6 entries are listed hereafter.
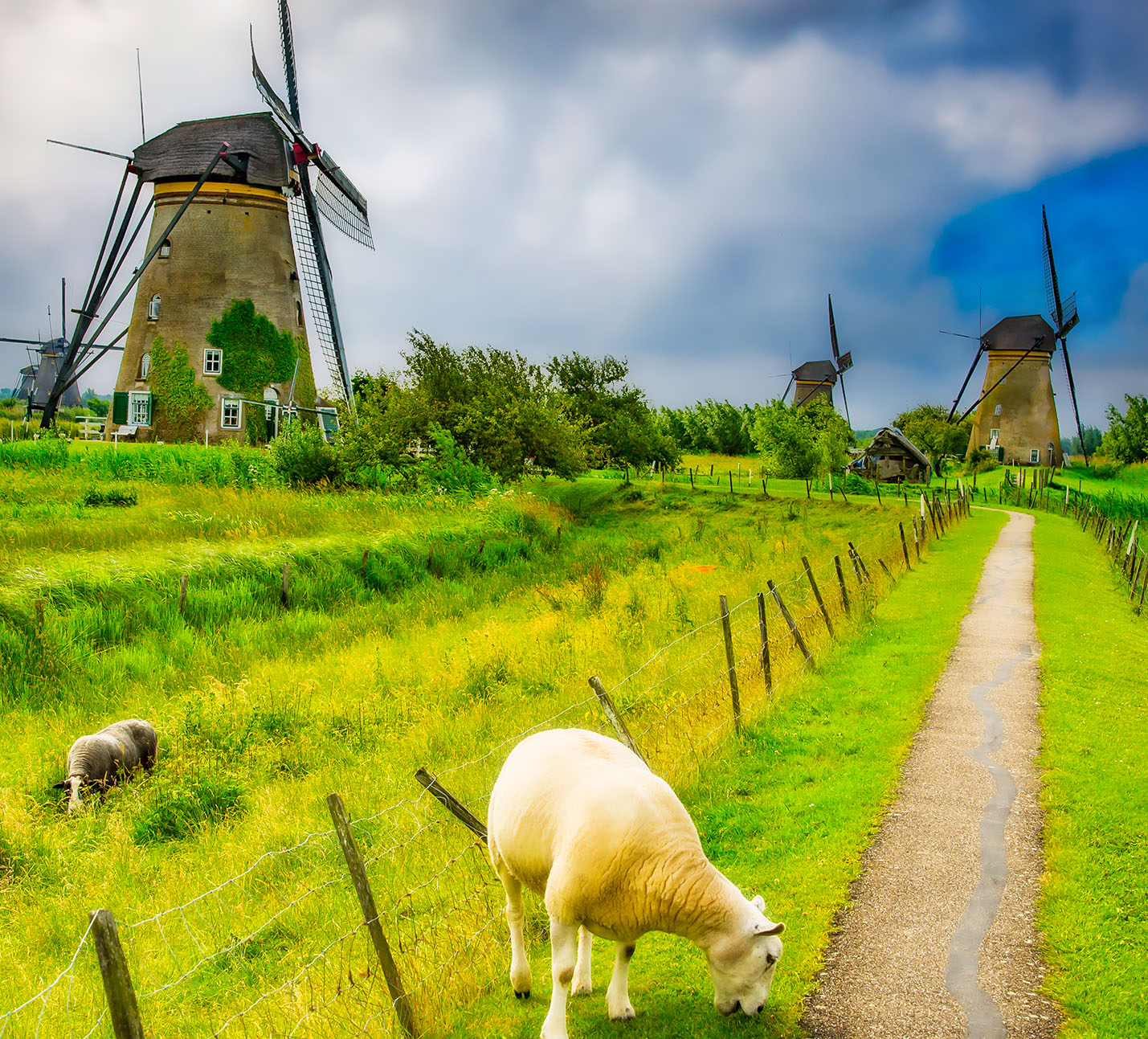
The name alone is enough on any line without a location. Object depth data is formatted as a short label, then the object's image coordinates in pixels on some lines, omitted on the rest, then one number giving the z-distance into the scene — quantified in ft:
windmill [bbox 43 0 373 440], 131.85
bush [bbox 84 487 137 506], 82.17
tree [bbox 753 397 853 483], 157.69
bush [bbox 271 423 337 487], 108.78
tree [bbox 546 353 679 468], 170.19
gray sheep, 33.55
